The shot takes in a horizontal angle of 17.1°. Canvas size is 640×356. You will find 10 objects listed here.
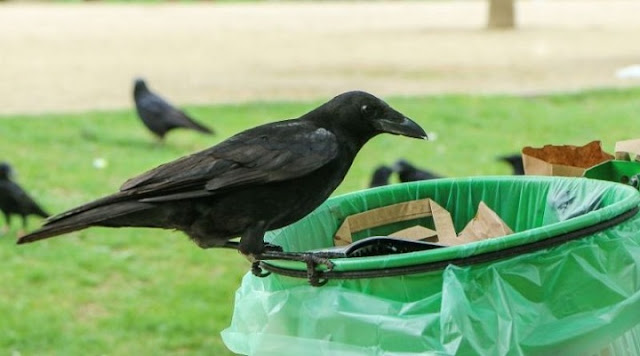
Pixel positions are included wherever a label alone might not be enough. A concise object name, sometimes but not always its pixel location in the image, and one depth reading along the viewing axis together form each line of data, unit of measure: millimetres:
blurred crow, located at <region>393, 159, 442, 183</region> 12196
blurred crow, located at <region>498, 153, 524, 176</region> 13305
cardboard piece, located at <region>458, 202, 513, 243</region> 5299
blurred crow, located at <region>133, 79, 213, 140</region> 18374
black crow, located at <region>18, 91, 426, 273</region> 5174
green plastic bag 4311
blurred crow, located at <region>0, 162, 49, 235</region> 13267
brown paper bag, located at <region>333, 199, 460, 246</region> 5638
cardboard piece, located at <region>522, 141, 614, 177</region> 6076
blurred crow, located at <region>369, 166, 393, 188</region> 12853
